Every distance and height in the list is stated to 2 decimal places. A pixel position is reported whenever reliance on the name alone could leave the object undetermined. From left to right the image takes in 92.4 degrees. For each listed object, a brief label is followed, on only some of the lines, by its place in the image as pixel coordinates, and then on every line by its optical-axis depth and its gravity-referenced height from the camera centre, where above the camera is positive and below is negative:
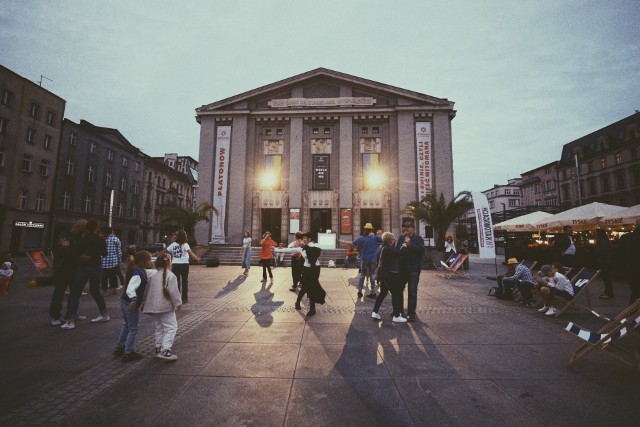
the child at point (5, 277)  8.30 -0.96
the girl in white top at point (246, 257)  14.23 -0.63
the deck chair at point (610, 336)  3.52 -1.05
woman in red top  11.26 -0.38
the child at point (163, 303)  4.06 -0.81
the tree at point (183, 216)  21.27 +1.89
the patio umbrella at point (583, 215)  12.27 +1.33
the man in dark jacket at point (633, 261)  6.27 -0.28
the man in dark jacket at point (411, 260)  6.27 -0.30
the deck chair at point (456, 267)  12.73 -0.91
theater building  25.66 +7.64
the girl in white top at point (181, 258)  7.51 -0.37
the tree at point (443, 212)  18.48 +2.03
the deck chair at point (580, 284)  6.21 -0.80
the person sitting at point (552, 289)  6.51 -0.89
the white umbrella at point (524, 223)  15.97 +1.25
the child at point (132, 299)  4.08 -0.76
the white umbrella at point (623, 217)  10.48 +1.07
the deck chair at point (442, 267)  14.12 -1.18
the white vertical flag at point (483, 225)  11.88 +0.83
